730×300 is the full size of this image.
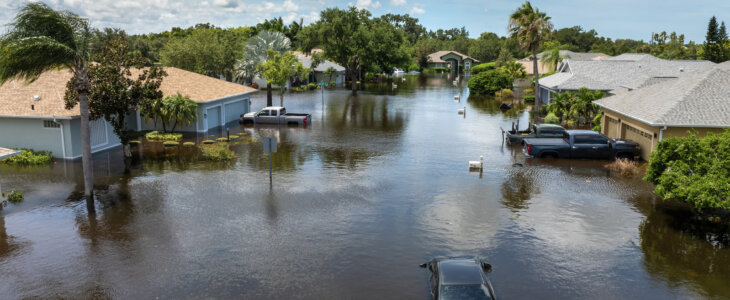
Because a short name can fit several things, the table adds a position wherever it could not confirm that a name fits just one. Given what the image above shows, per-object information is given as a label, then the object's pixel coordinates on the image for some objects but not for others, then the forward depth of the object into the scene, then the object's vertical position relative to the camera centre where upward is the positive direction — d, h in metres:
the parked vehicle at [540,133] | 32.22 -2.41
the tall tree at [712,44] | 84.97 +8.88
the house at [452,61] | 141.50 +10.08
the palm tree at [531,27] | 47.50 +6.51
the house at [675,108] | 24.67 -0.72
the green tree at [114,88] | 24.88 +0.55
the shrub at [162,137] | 33.28 -2.55
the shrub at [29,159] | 26.21 -3.12
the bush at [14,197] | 20.12 -3.88
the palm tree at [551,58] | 76.44 +5.80
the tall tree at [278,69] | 46.91 +2.72
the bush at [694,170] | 16.05 -2.61
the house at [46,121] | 26.97 -1.21
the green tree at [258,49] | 54.88 +5.32
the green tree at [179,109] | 33.97 -0.72
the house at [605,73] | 49.19 +2.36
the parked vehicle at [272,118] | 40.72 -1.65
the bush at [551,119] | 41.44 -1.93
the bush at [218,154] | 27.55 -3.08
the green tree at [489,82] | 68.81 +1.88
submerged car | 11.52 -4.37
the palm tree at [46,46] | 18.19 +1.95
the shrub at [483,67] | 105.78 +6.10
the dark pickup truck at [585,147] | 27.77 -2.90
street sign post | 22.19 -2.05
